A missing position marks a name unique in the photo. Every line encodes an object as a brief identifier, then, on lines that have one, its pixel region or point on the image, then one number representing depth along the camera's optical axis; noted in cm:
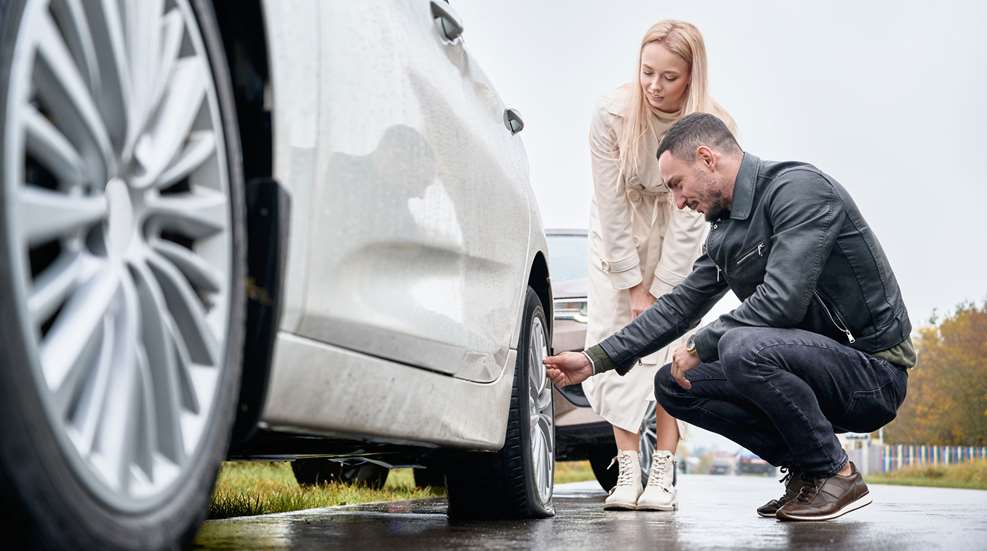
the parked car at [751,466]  6421
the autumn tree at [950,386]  3975
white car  141
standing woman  481
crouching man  384
